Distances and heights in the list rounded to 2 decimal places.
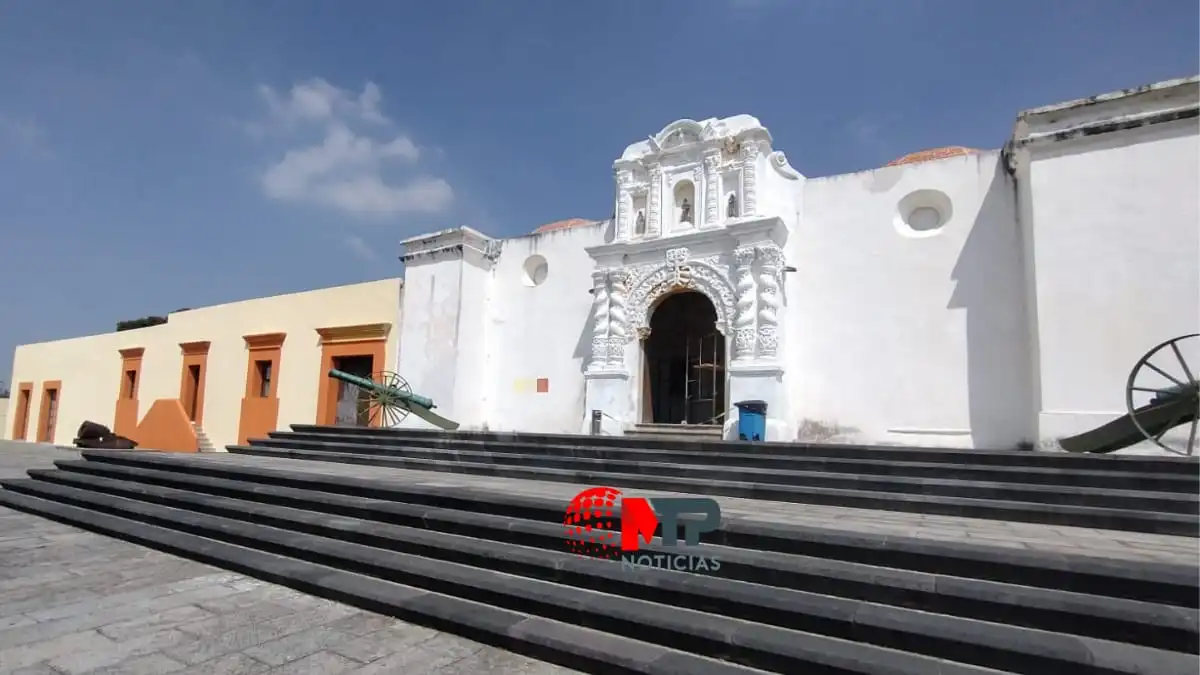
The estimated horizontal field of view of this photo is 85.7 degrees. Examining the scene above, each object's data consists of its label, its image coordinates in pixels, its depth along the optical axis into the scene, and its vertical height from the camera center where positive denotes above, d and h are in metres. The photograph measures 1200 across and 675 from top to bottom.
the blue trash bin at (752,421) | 8.59 +0.03
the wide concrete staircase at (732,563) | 2.79 -0.84
